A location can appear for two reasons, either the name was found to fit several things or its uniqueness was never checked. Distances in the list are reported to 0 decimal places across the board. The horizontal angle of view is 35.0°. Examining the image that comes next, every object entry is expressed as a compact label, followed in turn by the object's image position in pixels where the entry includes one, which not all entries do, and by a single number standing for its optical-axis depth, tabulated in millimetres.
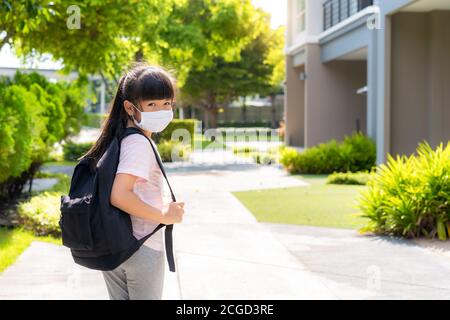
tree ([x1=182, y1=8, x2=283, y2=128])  49281
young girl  3184
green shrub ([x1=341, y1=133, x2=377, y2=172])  18297
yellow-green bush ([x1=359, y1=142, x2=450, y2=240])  8609
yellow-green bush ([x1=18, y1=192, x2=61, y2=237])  9242
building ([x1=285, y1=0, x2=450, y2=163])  14789
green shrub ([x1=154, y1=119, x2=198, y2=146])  26736
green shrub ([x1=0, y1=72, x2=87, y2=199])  10211
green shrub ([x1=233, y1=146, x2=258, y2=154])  27683
